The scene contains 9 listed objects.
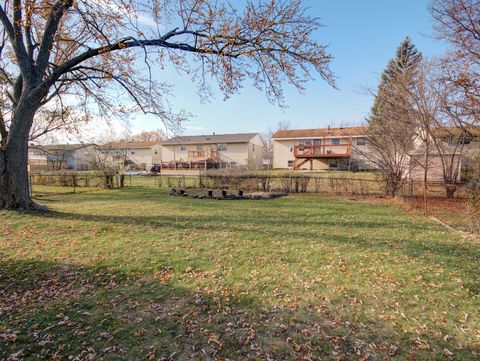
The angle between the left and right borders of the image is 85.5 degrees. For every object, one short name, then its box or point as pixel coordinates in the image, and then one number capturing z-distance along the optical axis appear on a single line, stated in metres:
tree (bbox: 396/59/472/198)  11.51
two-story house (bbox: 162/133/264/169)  36.79
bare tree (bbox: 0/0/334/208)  6.69
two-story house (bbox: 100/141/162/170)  44.97
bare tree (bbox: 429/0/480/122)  8.97
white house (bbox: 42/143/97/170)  45.21
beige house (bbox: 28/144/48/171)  42.04
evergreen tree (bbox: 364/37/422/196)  12.14
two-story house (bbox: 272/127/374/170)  30.31
